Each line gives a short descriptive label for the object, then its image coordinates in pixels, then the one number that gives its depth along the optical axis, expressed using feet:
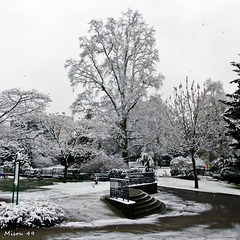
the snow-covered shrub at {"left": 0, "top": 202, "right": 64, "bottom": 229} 24.12
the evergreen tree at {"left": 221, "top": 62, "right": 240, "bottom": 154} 62.90
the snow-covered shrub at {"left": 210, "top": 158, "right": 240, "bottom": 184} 73.63
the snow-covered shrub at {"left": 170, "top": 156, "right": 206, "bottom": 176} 100.21
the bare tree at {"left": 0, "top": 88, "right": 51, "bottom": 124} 46.83
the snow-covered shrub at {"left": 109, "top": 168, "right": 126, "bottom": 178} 75.56
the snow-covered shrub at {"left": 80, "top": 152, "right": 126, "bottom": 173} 85.97
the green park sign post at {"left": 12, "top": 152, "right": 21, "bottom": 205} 27.53
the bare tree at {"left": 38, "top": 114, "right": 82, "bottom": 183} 77.80
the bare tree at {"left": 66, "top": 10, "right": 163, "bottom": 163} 87.40
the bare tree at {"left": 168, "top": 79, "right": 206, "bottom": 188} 75.15
